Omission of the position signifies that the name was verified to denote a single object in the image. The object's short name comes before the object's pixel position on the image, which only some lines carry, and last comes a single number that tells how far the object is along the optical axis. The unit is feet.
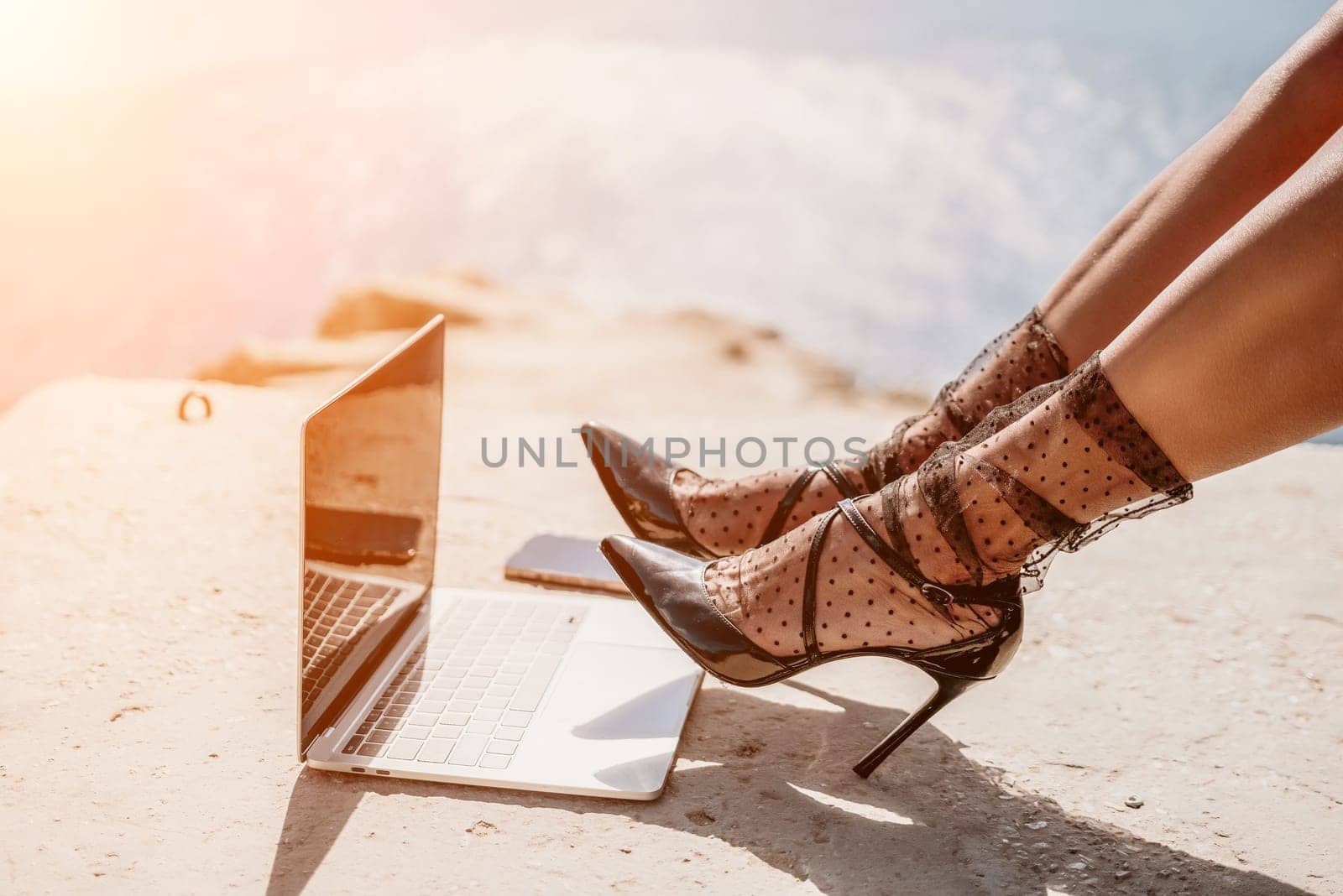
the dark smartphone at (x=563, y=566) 4.35
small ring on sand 5.90
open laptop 2.79
